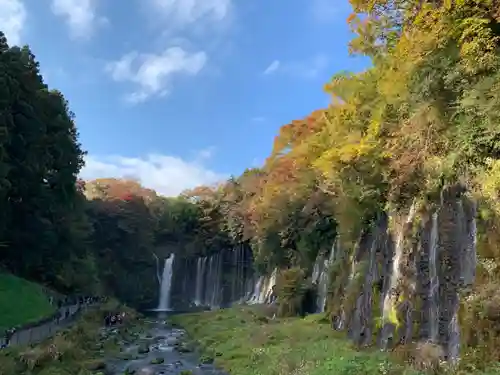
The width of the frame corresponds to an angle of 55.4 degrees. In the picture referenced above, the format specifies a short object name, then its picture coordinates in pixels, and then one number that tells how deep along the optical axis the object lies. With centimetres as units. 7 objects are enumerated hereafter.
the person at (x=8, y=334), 1771
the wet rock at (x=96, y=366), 1931
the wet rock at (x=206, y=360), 2180
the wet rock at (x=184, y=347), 2503
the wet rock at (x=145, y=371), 1903
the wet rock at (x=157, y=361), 2142
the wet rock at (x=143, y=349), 2440
